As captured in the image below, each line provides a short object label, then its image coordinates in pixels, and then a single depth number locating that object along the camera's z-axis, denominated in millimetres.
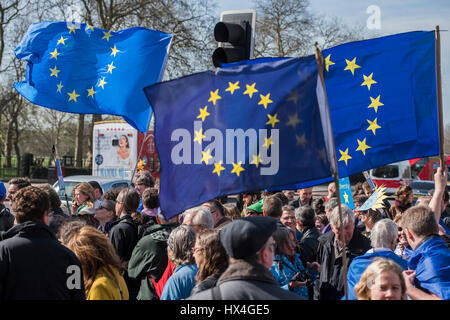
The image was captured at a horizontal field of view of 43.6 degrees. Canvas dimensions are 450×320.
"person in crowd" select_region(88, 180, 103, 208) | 7734
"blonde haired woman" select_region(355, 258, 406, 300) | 3270
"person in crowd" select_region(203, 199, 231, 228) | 6269
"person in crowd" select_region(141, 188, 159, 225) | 5969
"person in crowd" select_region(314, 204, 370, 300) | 4824
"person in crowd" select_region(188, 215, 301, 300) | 2574
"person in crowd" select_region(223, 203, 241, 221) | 6939
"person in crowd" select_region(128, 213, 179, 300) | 4941
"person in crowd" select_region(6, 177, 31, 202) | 6544
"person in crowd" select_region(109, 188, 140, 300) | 5523
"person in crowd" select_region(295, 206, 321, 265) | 5473
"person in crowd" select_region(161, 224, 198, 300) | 4031
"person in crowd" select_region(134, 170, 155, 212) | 7848
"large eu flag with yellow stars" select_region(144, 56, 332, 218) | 3986
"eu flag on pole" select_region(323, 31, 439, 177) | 5059
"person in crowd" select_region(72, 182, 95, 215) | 6680
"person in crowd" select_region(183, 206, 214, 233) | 4934
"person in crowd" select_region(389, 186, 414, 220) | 7293
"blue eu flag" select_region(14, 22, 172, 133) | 6902
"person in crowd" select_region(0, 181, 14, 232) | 5988
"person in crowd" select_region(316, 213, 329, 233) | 7133
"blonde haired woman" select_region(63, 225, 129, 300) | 3645
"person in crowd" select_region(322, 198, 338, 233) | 6586
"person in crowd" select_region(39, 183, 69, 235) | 5578
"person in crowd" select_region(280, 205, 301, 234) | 5938
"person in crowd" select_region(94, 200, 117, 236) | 6234
